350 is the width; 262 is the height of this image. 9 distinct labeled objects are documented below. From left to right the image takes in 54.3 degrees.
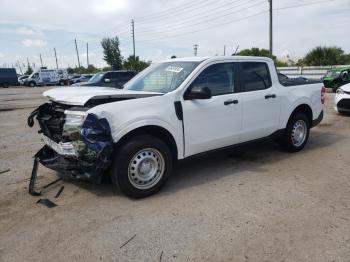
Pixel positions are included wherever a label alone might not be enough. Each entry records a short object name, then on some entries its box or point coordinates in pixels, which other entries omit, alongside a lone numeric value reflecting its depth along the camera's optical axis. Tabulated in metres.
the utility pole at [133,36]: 53.31
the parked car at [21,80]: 47.78
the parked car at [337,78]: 21.89
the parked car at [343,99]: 9.99
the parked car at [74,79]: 38.41
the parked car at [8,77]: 43.89
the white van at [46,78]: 44.81
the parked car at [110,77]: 17.77
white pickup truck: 4.07
